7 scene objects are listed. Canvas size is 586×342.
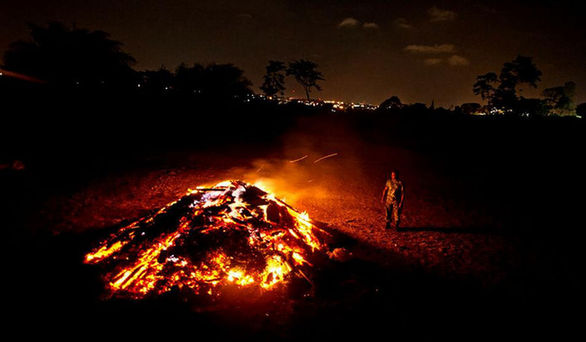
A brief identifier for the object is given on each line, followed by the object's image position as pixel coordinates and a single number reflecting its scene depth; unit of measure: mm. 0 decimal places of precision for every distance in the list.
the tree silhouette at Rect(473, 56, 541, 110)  32469
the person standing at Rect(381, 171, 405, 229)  8977
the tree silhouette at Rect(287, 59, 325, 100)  47281
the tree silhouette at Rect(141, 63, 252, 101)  40094
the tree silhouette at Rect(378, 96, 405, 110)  45531
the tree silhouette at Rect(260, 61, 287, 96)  47688
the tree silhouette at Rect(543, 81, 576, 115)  36188
